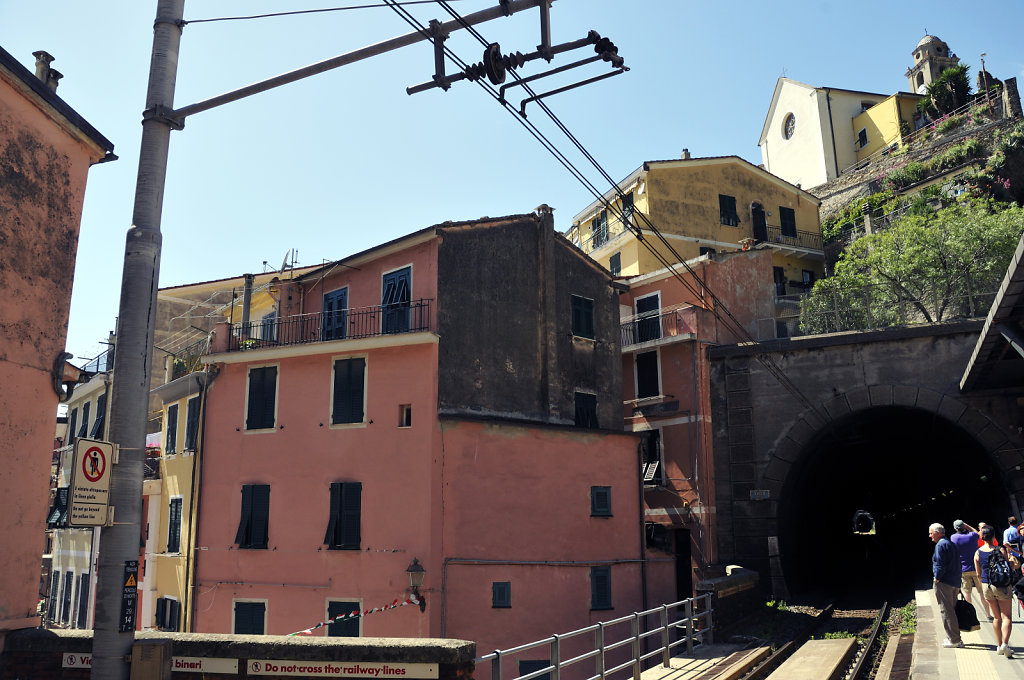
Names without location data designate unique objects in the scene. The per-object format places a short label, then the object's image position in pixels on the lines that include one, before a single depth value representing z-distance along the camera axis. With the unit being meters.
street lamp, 19.34
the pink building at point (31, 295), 10.32
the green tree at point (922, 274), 28.14
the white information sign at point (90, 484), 6.72
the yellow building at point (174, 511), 23.19
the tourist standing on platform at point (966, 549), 11.75
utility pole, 6.70
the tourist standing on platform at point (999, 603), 10.28
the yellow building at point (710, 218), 38.28
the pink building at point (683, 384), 28.56
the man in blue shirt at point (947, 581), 10.92
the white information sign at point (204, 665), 8.69
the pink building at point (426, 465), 20.41
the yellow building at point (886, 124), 54.59
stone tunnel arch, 25.23
